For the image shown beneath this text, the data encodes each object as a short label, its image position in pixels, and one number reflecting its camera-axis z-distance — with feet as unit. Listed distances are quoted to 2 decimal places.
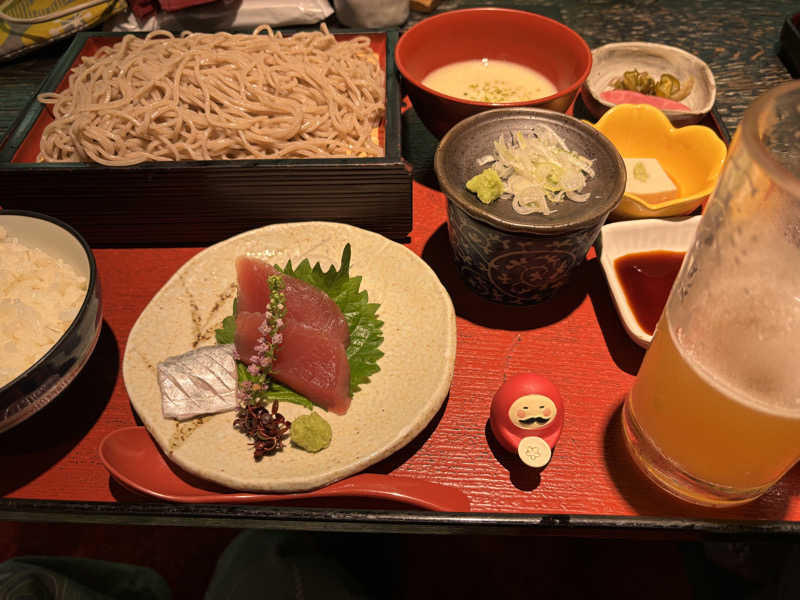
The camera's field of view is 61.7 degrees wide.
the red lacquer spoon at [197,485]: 0.92
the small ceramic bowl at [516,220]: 1.03
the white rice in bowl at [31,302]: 1.00
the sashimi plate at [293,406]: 0.94
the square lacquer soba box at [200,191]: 1.17
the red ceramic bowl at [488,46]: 1.37
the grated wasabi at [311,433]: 0.96
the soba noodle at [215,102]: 1.26
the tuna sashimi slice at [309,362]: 1.02
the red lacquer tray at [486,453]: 0.93
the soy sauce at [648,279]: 1.10
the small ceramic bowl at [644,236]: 1.17
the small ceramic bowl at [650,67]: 1.47
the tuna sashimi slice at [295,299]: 1.08
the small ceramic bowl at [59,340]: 0.92
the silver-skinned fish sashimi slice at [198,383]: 1.00
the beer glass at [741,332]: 0.68
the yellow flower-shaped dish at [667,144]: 1.25
